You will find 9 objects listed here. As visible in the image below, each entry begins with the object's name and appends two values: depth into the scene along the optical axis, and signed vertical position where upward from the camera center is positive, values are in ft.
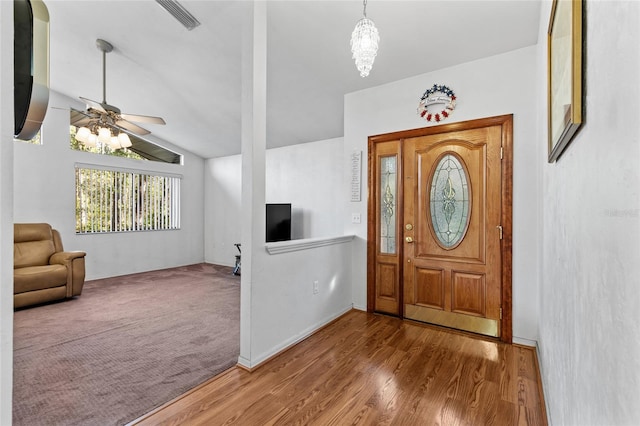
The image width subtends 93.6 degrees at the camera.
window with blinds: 17.69 +0.62
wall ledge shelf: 8.15 -1.03
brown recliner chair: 12.33 -2.54
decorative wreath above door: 9.85 +3.65
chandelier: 6.17 +3.49
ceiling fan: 11.35 +3.71
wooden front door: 9.20 -0.48
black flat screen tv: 16.47 -0.63
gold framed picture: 3.14 +1.76
